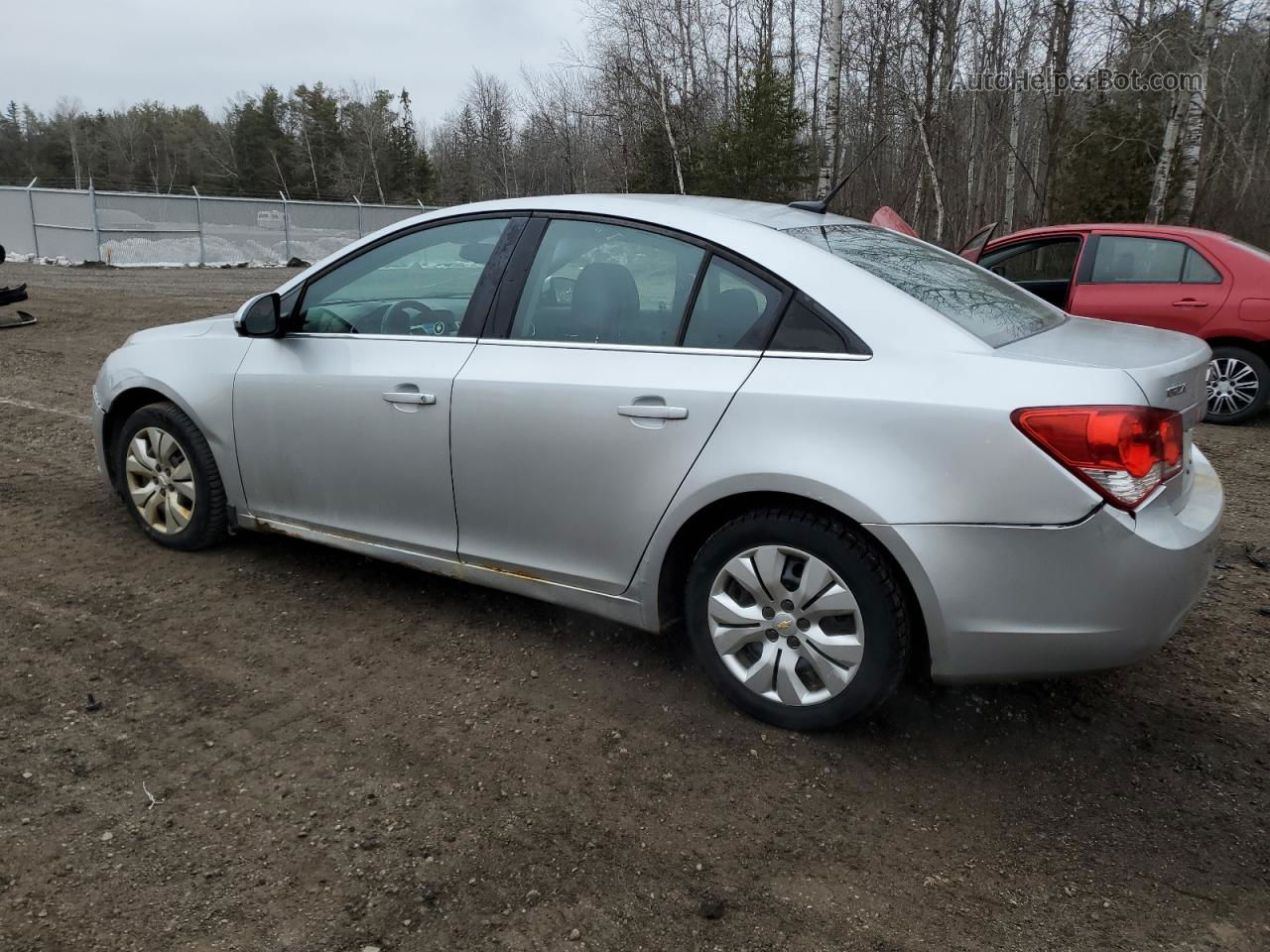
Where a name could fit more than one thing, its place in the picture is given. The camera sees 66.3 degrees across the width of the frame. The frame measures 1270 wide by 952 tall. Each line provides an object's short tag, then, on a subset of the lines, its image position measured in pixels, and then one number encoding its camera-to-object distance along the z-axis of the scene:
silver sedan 2.54
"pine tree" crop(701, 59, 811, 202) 21.55
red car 7.43
